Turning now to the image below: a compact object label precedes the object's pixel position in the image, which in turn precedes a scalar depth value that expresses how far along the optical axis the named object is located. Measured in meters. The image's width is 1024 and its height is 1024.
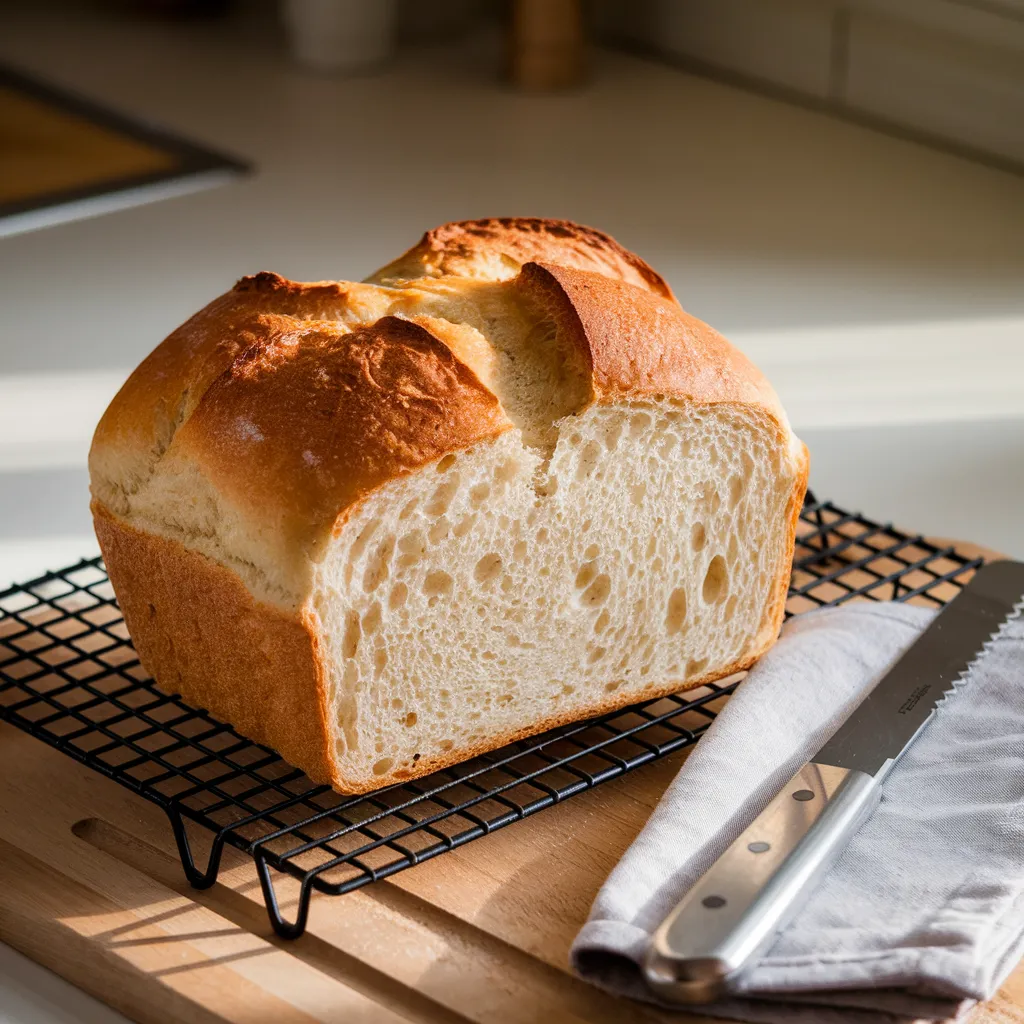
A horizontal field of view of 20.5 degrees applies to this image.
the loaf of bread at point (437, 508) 0.70
